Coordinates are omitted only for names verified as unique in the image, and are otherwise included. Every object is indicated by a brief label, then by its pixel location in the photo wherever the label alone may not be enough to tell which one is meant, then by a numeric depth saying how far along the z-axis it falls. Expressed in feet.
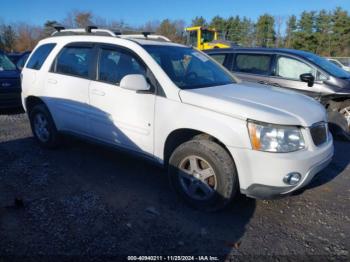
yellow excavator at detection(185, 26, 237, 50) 70.33
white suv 9.84
